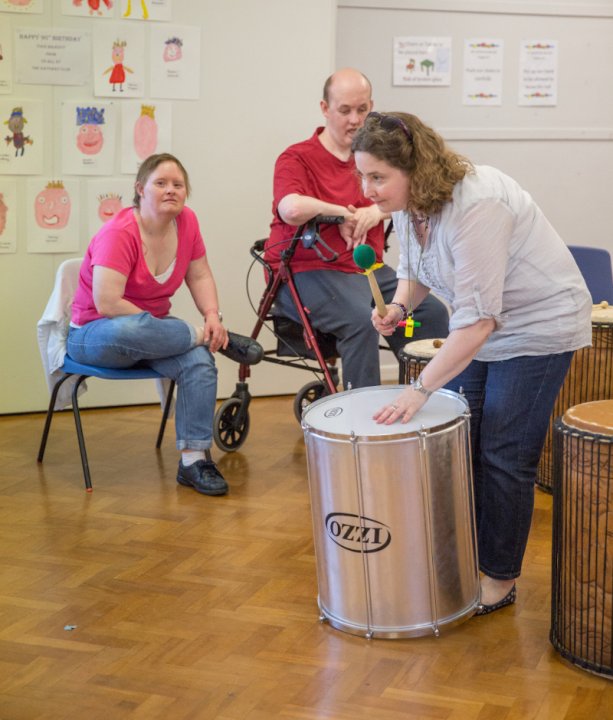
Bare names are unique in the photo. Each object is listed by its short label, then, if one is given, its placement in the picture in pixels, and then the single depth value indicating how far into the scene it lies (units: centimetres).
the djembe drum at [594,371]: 337
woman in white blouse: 234
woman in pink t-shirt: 362
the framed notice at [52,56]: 438
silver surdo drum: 242
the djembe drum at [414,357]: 325
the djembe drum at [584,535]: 226
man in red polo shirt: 381
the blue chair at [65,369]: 369
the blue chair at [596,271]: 416
